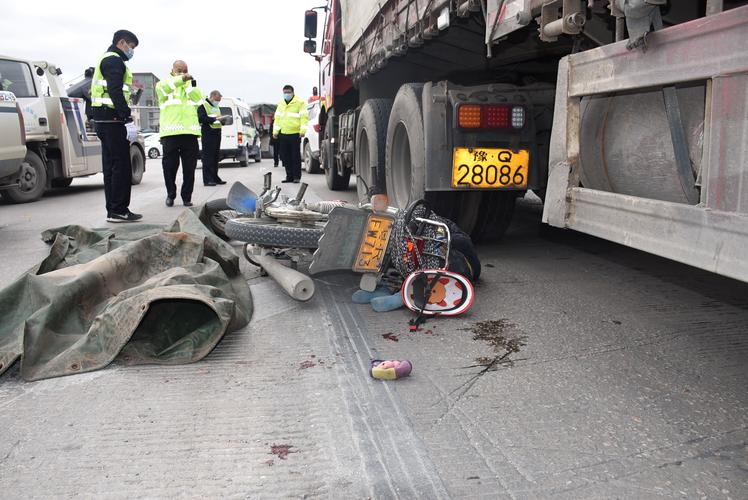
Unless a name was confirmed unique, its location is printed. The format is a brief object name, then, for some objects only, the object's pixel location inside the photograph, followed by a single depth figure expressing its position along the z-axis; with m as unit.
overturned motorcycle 3.56
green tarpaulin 2.79
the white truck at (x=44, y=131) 9.27
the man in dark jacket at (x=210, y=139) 11.83
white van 18.94
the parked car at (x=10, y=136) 7.66
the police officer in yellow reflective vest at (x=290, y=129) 12.52
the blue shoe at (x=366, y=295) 3.83
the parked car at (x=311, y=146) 15.36
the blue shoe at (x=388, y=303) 3.64
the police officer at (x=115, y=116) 6.57
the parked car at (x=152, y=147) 28.86
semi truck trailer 1.75
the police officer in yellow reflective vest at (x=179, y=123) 8.45
